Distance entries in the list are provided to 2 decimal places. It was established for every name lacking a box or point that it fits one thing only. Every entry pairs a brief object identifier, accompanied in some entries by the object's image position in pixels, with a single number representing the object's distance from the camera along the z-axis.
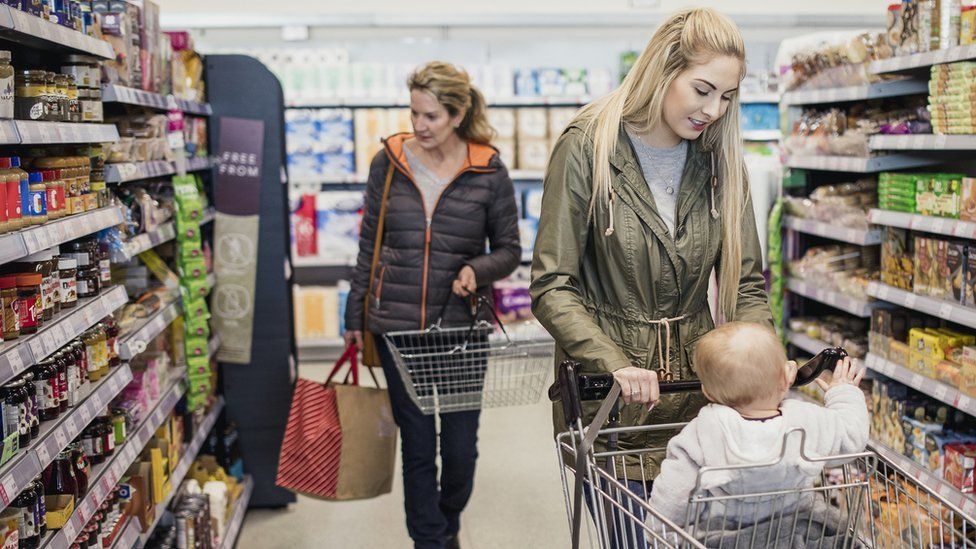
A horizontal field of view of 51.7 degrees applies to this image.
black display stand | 4.14
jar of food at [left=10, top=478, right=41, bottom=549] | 2.17
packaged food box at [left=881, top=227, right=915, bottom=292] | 3.86
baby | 1.78
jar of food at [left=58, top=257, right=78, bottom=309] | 2.50
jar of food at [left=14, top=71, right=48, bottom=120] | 2.30
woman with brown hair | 3.39
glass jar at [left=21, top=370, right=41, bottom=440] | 2.19
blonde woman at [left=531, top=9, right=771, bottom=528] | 2.08
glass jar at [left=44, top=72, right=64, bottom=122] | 2.37
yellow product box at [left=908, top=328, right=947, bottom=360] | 3.57
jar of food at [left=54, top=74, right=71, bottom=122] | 2.44
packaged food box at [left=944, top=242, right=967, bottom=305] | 3.41
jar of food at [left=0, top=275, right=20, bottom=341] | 2.13
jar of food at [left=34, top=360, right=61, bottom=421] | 2.29
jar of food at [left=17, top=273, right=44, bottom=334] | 2.21
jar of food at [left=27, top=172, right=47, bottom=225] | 2.28
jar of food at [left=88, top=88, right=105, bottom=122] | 2.70
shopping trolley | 1.74
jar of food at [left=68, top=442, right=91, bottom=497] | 2.46
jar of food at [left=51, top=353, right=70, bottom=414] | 2.38
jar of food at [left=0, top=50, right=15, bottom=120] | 2.11
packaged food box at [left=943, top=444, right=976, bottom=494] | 3.38
